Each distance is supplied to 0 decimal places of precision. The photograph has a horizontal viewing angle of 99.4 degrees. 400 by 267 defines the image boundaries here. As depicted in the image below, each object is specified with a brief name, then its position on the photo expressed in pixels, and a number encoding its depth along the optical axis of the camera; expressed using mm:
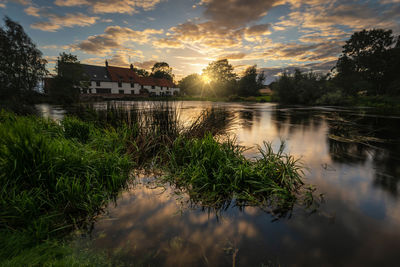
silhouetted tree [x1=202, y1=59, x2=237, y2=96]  65900
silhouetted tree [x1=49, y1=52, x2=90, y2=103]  33031
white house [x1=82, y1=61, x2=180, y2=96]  54094
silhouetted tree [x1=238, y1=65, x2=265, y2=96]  59344
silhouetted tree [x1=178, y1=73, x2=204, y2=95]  71938
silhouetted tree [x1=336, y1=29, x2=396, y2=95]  35938
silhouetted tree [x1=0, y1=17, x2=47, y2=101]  25094
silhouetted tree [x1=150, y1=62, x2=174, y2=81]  98625
